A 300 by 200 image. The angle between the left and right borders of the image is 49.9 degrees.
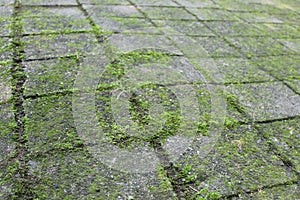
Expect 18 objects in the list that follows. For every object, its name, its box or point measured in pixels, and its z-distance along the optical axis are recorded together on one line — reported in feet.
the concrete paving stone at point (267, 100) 5.93
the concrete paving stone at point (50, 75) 5.62
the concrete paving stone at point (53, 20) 7.73
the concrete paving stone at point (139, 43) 7.47
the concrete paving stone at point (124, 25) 8.34
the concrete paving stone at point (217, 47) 8.07
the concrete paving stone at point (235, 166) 4.25
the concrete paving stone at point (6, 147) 3.79
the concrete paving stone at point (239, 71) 7.02
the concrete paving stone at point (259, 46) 8.52
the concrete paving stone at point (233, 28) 9.54
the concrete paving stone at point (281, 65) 7.54
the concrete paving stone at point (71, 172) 3.90
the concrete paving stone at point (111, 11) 9.19
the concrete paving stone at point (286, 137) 4.95
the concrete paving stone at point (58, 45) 6.69
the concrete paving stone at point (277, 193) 4.12
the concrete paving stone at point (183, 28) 8.90
